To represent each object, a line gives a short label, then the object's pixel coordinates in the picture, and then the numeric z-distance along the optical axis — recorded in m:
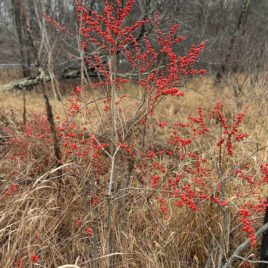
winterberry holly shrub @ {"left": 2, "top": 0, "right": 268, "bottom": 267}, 2.00
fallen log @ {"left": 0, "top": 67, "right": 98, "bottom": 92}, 8.46
